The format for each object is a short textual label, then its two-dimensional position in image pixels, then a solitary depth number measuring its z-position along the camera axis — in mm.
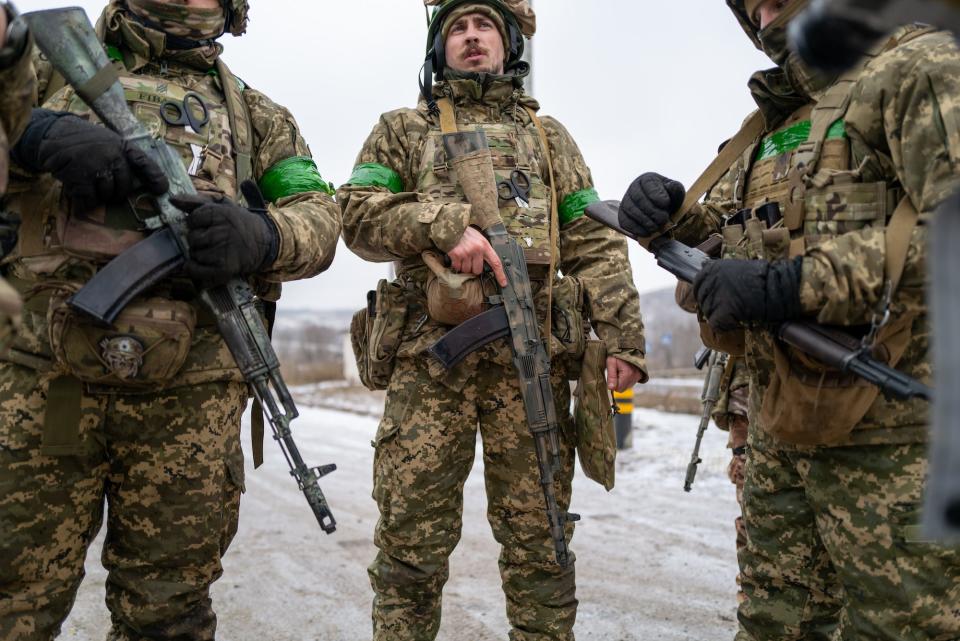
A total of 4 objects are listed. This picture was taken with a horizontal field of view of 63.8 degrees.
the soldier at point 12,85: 1618
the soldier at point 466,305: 2822
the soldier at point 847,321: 1813
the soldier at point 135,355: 2096
